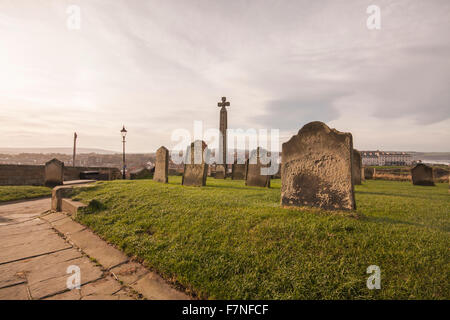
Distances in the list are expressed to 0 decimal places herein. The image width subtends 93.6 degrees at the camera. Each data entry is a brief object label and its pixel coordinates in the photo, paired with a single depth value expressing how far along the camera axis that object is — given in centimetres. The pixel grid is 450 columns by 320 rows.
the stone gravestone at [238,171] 1494
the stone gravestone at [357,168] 1156
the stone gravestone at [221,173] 1605
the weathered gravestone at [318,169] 425
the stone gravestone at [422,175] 1245
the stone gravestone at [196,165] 918
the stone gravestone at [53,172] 1250
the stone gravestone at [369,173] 1891
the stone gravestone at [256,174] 930
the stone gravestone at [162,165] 1037
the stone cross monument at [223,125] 1820
